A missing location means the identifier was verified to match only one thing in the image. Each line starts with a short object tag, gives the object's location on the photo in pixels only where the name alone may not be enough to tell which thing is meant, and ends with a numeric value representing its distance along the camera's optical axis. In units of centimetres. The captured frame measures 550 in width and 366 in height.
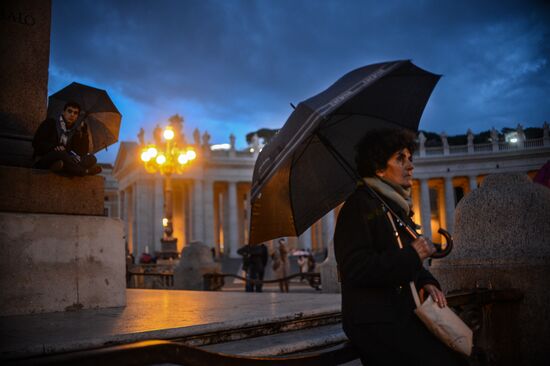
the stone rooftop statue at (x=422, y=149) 5370
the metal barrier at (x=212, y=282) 1389
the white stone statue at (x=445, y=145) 5330
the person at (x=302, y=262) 2796
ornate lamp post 2103
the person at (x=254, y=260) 1570
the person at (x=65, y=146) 543
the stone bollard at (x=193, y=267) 1530
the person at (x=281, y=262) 1708
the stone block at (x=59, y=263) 504
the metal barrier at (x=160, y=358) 151
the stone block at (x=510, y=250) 364
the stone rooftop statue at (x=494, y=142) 5131
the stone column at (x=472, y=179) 5184
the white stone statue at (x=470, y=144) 5250
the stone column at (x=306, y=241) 4997
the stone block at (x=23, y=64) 602
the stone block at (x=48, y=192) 523
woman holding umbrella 226
